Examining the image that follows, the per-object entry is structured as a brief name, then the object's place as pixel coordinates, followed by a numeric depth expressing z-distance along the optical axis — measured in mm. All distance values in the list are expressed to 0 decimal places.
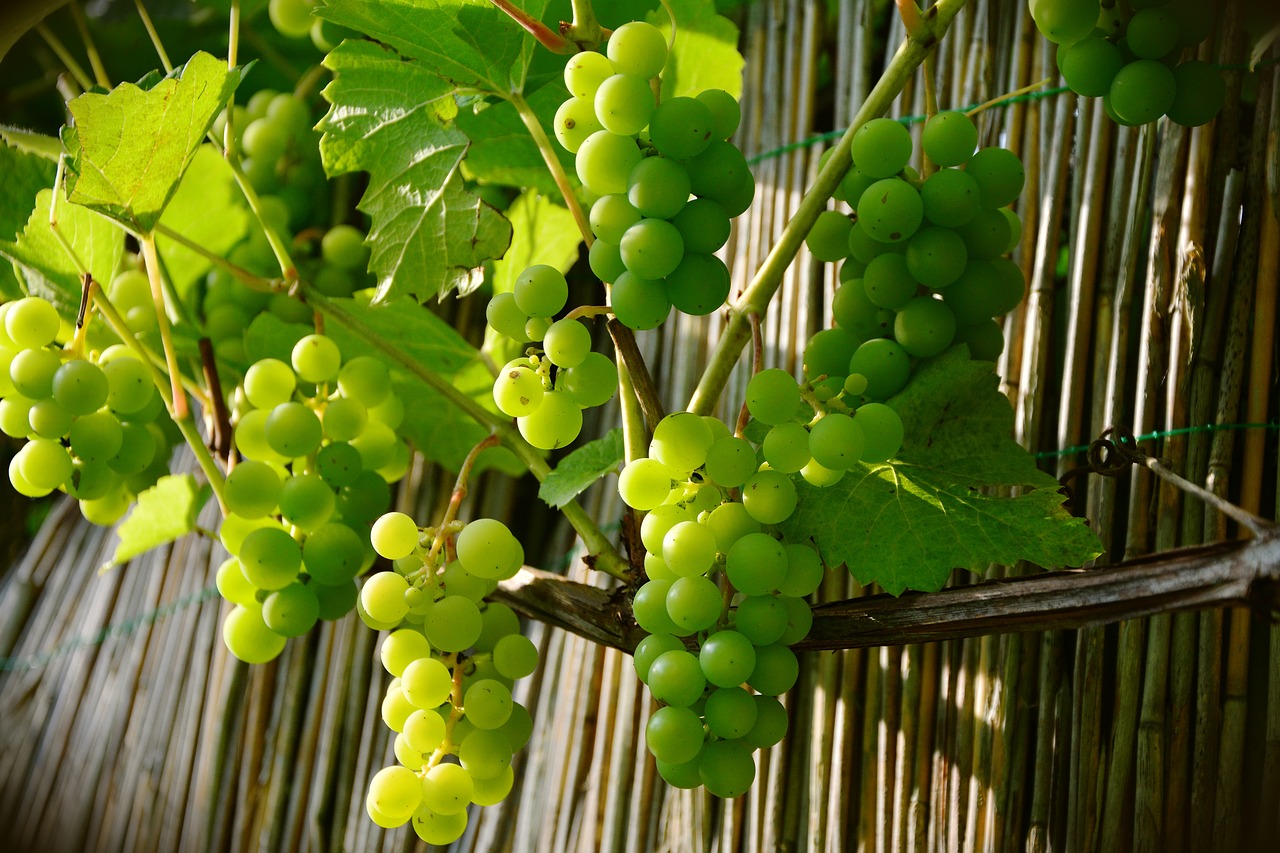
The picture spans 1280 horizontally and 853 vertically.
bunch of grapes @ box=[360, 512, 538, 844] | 503
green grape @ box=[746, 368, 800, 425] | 465
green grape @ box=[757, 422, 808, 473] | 461
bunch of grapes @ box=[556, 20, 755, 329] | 454
